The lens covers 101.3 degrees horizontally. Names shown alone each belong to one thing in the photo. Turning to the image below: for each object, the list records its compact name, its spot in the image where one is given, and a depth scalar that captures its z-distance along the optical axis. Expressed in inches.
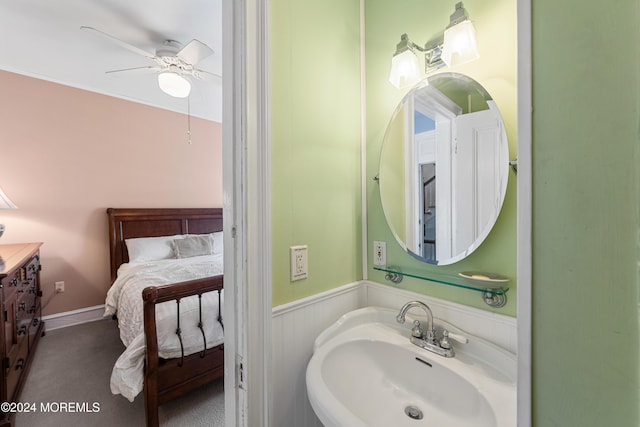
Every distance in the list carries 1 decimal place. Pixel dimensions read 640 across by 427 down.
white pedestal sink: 27.6
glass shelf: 33.8
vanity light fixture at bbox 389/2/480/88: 34.7
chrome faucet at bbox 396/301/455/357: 35.3
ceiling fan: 76.4
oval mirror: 35.8
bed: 59.6
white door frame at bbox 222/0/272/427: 31.1
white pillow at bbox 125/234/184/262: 118.6
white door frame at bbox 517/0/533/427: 13.0
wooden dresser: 59.5
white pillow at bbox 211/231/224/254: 136.7
